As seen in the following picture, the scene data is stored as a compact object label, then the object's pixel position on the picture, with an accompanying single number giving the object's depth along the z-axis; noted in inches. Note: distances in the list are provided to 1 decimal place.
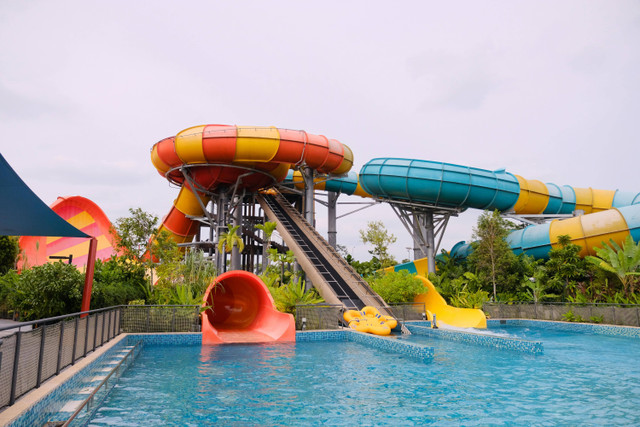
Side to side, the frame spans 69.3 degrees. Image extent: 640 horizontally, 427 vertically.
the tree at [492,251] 935.0
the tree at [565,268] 831.1
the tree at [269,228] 899.4
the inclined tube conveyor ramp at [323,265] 713.0
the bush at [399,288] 753.0
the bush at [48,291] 460.4
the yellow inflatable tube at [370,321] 583.5
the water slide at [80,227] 1323.8
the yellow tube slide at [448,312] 710.5
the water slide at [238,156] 931.3
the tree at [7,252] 936.9
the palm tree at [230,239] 876.6
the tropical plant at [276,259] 802.5
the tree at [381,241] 1330.0
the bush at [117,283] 514.6
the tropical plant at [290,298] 619.2
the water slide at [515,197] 890.7
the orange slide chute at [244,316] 550.3
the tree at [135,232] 676.7
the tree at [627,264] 703.7
